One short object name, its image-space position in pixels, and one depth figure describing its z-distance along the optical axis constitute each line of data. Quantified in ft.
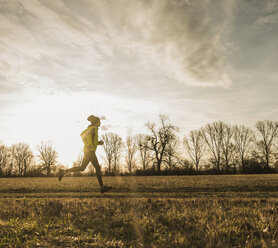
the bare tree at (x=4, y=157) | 238.78
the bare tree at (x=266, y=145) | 181.98
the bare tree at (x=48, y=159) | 229.17
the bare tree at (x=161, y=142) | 180.65
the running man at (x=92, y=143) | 23.02
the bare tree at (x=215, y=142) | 191.05
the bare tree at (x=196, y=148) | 196.65
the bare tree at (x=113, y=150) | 216.95
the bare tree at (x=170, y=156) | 179.83
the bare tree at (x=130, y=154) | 214.24
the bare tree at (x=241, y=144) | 187.58
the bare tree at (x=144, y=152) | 187.39
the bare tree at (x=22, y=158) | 241.35
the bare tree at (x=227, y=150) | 188.90
